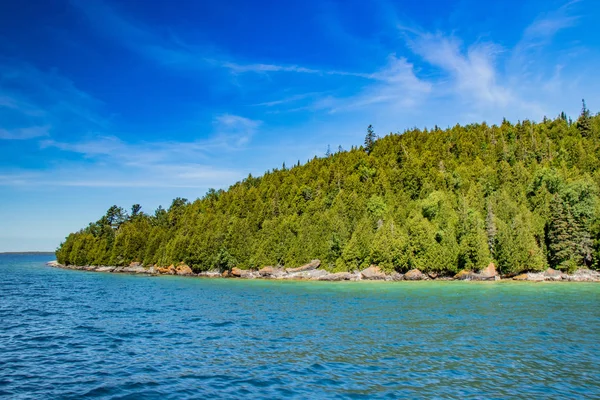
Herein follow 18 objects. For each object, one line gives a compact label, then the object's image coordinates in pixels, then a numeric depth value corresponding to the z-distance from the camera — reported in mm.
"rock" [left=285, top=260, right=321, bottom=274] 122619
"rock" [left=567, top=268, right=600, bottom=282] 90850
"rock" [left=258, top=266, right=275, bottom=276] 126162
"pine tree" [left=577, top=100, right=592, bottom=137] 172625
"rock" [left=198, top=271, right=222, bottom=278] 135062
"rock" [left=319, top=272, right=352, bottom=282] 110688
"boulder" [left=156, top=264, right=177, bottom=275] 146350
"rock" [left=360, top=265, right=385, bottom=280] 107475
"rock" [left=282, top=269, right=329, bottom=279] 116625
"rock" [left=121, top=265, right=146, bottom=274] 156250
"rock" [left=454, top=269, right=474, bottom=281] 99250
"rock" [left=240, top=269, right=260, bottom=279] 127875
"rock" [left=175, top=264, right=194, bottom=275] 142375
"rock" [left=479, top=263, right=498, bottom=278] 97581
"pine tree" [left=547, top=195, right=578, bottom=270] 96188
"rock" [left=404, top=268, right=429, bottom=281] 103938
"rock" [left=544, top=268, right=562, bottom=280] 94169
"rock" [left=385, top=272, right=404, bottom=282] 105762
